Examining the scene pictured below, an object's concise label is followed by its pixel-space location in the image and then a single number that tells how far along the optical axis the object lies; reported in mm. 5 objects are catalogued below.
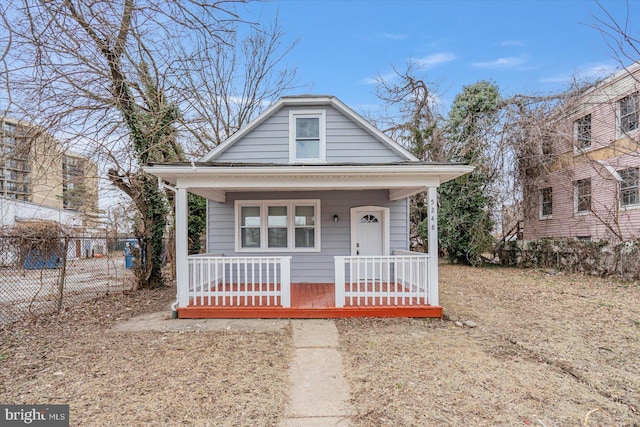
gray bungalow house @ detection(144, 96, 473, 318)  8414
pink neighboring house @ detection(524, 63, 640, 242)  11430
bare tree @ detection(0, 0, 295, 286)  3576
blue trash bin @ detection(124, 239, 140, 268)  9188
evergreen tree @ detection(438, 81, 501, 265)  13852
